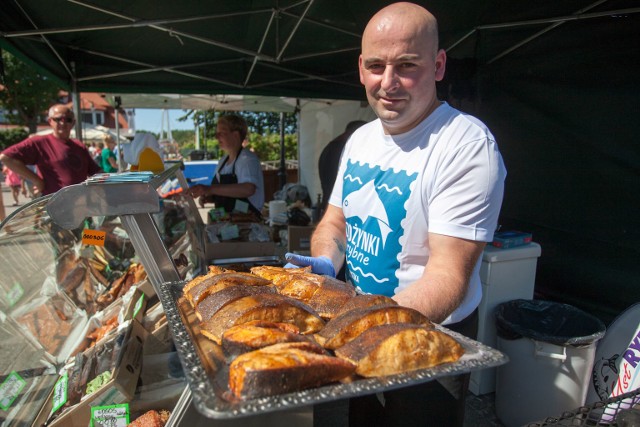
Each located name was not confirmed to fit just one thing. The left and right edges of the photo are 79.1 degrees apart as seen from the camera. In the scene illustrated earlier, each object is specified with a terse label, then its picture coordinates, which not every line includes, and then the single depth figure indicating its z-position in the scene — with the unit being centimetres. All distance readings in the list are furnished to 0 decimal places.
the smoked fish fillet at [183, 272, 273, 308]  148
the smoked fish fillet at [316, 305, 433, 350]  119
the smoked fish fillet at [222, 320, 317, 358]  106
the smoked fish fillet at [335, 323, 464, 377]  105
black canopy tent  341
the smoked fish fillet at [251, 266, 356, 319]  142
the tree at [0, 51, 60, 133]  2573
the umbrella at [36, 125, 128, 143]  2588
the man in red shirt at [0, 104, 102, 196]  506
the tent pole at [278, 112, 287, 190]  1207
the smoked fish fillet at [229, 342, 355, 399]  90
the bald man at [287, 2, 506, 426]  156
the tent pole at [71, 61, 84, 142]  569
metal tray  87
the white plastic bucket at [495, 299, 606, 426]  286
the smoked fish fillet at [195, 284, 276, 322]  131
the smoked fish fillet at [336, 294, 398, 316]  133
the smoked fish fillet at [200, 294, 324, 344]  123
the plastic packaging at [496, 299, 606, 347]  288
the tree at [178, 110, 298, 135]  3219
